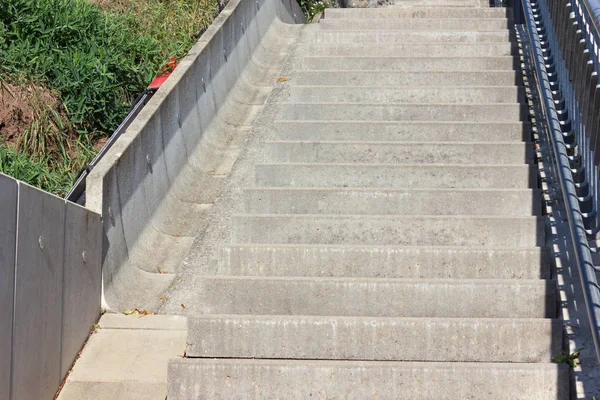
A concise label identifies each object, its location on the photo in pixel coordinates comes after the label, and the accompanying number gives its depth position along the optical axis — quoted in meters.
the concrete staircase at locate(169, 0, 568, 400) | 4.72
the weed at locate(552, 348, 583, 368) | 4.63
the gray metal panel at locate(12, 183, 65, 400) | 4.33
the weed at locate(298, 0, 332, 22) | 13.68
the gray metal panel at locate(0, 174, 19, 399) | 4.10
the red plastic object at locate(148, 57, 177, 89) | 7.95
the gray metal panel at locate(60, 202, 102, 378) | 5.01
